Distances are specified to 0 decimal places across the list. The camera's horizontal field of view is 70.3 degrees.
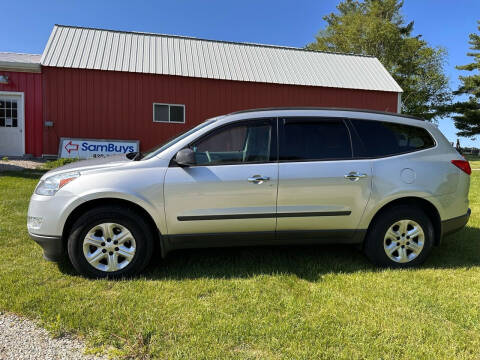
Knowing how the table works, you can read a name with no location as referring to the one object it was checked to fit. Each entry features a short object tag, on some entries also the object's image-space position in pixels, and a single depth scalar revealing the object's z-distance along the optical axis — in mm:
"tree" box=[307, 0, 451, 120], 27484
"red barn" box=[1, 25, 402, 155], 12266
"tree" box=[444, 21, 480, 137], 32219
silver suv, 3199
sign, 12109
